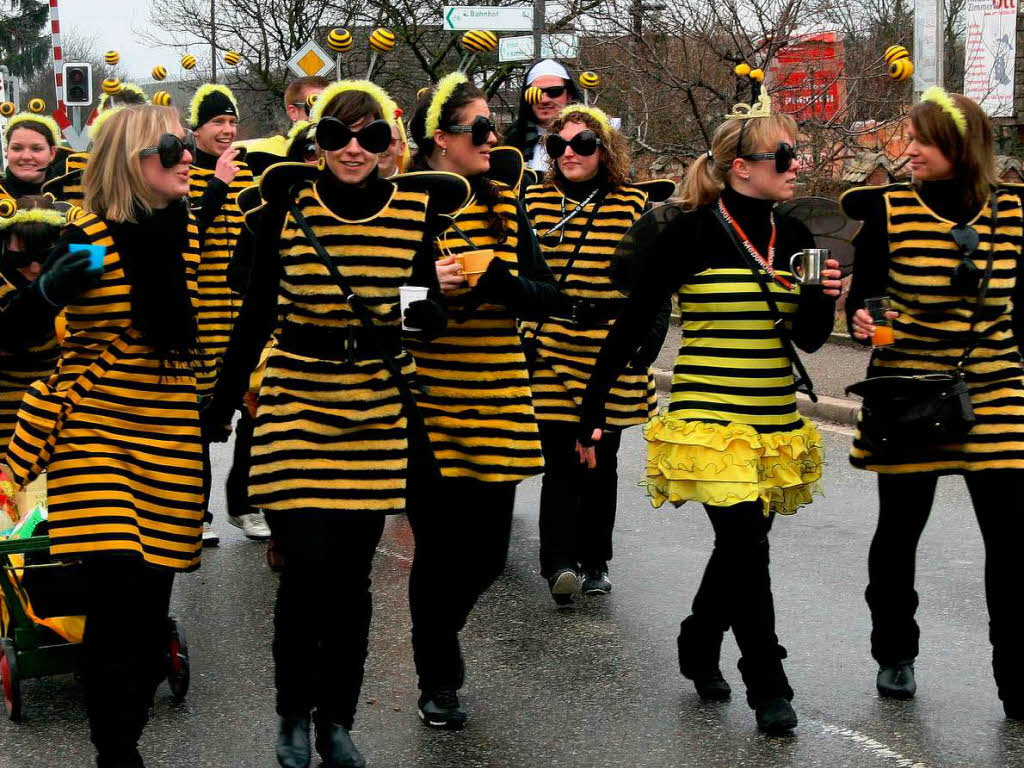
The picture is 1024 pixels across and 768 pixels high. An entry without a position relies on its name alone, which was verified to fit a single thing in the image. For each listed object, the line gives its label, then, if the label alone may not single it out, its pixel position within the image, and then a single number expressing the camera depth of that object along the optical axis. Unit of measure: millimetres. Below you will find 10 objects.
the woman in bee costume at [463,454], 5078
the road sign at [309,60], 17641
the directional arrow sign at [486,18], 17422
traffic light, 22344
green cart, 5301
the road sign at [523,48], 17562
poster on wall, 18188
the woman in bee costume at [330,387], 4473
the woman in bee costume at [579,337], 6746
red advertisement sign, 15008
